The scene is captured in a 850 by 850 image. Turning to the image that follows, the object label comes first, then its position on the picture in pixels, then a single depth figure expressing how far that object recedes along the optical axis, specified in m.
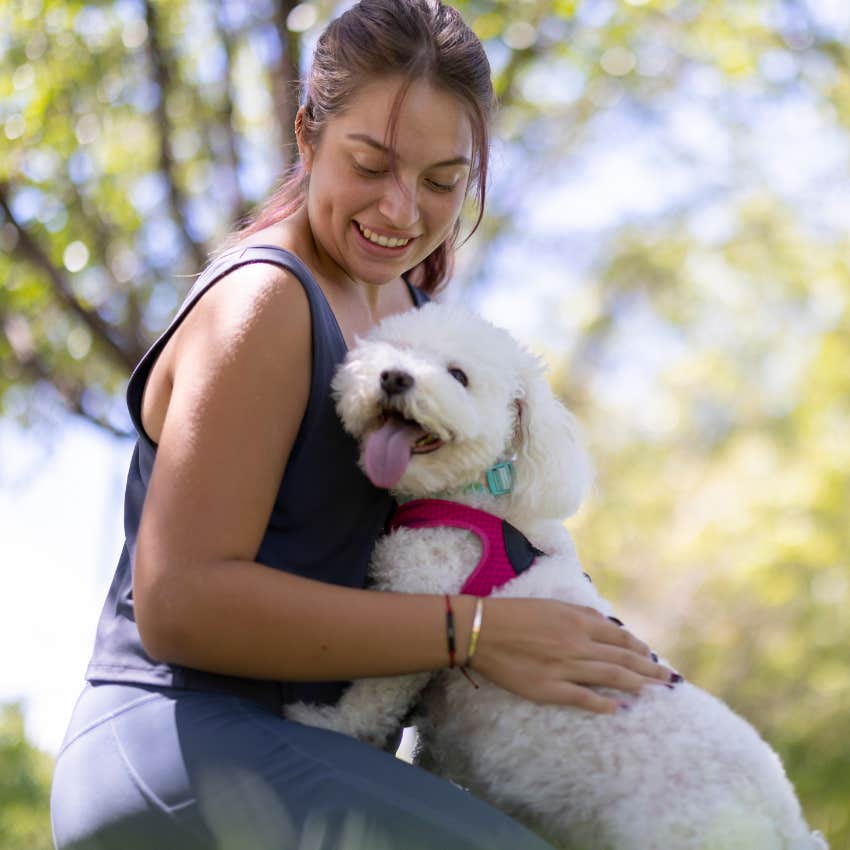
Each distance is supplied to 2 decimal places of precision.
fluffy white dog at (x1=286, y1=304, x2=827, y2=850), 1.99
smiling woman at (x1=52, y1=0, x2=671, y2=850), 1.87
